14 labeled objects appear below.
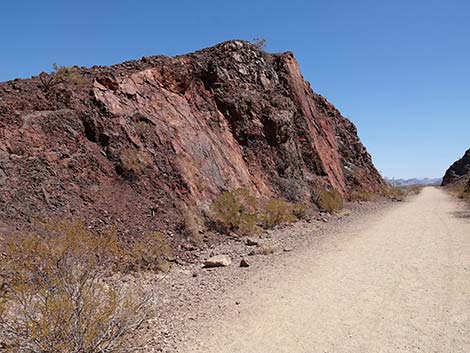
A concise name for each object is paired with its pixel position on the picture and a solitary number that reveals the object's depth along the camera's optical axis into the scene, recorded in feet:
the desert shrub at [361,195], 89.72
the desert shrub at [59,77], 42.52
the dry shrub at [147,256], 28.19
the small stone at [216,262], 31.37
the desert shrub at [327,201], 65.51
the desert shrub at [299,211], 57.98
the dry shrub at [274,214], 49.65
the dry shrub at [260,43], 84.17
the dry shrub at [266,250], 36.06
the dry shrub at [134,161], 39.86
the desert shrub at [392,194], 114.21
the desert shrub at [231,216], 43.37
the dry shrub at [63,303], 14.46
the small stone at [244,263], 31.68
